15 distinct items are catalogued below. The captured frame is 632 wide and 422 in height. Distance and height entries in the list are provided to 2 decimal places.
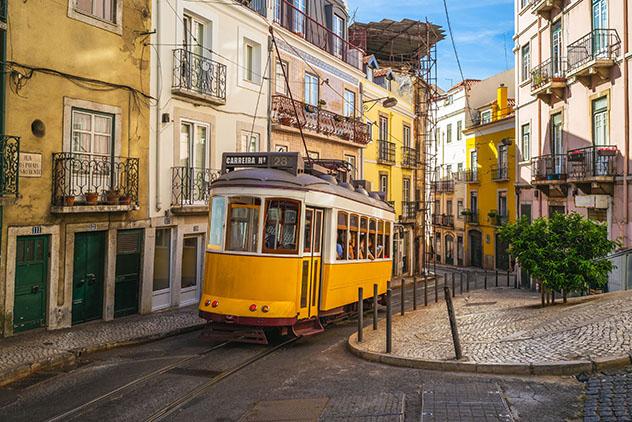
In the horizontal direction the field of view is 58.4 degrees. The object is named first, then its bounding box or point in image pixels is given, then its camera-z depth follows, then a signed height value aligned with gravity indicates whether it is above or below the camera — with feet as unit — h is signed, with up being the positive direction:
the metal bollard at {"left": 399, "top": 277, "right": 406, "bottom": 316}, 45.00 -5.16
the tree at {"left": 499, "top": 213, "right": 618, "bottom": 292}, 41.88 -0.92
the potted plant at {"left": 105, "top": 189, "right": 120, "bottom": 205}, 43.21 +2.64
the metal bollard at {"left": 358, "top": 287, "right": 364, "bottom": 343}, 33.50 -5.28
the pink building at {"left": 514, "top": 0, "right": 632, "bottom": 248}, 58.34 +15.96
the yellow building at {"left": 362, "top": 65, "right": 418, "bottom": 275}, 95.71 +15.34
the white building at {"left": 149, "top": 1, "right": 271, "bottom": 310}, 49.34 +10.68
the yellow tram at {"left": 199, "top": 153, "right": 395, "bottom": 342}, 33.14 -0.86
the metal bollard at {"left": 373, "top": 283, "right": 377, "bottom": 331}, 38.65 -5.48
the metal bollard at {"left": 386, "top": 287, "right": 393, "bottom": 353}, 29.78 -5.13
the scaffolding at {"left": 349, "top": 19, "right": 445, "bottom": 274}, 106.83 +34.91
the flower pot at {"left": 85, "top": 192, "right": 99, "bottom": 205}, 41.37 +2.48
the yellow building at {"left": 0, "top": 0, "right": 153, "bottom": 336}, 37.63 +5.03
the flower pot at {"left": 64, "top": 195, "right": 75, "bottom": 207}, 39.70 +2.16
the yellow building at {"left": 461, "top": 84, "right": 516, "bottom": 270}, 116.98 +12.98
